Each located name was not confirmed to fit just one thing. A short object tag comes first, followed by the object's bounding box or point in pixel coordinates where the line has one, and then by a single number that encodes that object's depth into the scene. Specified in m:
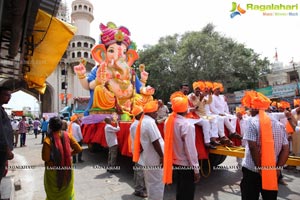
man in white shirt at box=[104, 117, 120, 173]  6.21
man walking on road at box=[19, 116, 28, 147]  12.29
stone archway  34.09
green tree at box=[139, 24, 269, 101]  20.00
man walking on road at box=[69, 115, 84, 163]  7.34
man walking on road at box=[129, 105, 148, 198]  4.43
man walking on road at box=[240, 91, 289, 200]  2.61
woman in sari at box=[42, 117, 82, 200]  3.22
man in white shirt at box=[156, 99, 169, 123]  7.09
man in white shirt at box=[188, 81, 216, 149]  4.46
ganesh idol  8.33
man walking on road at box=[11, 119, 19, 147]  11.63
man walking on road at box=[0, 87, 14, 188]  2.98
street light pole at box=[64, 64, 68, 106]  32.08
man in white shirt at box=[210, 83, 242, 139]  5.39
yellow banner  3.49
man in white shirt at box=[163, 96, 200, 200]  3.12
